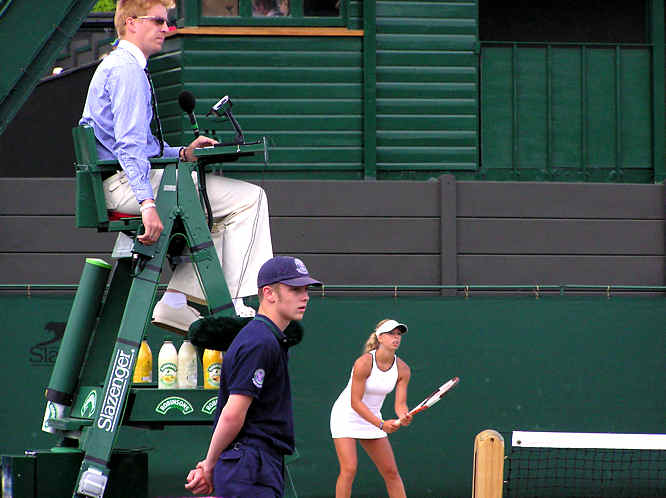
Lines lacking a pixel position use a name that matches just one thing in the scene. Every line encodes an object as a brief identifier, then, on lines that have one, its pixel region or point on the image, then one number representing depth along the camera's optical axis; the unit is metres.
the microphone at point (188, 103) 12.57
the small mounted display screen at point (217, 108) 12.60
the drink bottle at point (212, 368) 12.80
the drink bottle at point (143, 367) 13.74
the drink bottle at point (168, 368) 12.95
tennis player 19.77
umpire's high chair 12.30
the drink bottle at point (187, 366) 12.82
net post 13.62
